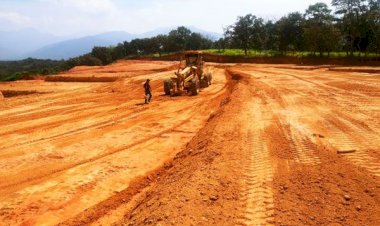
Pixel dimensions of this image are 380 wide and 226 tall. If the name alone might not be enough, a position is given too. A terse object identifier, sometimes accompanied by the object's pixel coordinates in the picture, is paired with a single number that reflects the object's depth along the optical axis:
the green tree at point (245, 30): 66.25
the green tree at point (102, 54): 98.28
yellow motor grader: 22.22
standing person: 20.36
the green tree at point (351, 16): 46.34
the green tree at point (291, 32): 59.81
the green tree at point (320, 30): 46.44
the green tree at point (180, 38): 87.75
